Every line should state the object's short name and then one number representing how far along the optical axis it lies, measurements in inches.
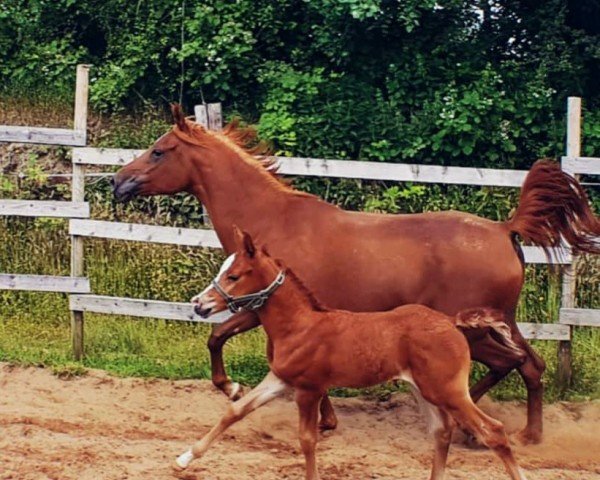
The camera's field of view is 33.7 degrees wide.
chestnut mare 266.5
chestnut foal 215.5
